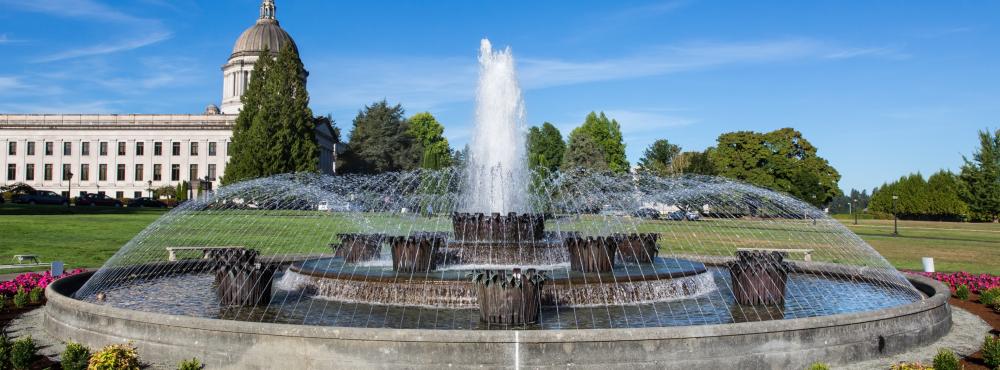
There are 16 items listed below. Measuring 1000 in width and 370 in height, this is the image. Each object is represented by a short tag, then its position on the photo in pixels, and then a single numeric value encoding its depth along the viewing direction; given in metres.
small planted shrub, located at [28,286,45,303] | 14.43
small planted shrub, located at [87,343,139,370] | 8.48
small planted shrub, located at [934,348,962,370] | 8.62
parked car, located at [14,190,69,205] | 67.38
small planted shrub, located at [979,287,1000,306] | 15.13
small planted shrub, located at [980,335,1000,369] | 9.51
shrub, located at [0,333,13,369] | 8.84
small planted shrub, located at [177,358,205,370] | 8.46
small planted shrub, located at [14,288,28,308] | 14.01
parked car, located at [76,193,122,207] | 70.58
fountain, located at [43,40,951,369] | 8.67
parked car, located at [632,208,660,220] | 63.80
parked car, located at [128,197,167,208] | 74.90
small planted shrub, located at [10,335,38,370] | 8.82
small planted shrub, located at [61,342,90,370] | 8.82
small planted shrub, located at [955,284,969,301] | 16.34
